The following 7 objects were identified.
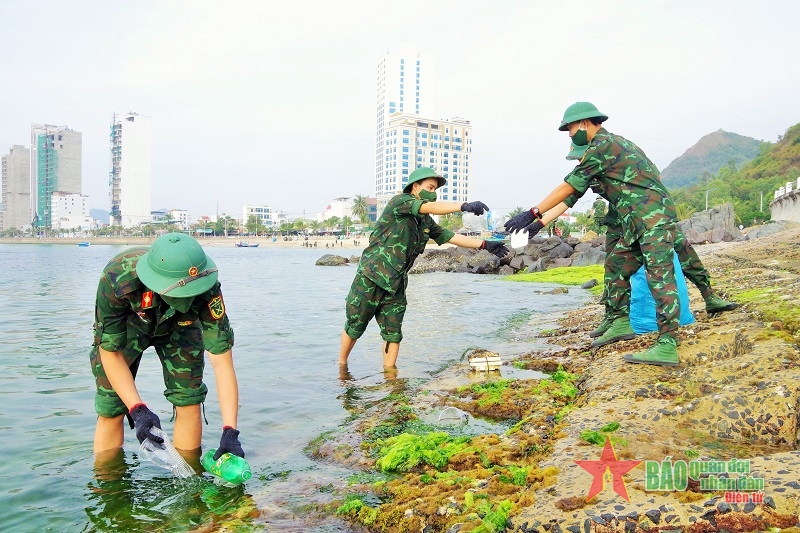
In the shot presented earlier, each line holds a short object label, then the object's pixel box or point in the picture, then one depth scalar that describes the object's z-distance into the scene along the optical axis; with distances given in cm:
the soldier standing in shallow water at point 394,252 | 591
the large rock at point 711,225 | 3488
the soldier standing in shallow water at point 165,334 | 335
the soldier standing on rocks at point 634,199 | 451
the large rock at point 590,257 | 2998
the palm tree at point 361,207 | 12206
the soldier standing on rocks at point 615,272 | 518
